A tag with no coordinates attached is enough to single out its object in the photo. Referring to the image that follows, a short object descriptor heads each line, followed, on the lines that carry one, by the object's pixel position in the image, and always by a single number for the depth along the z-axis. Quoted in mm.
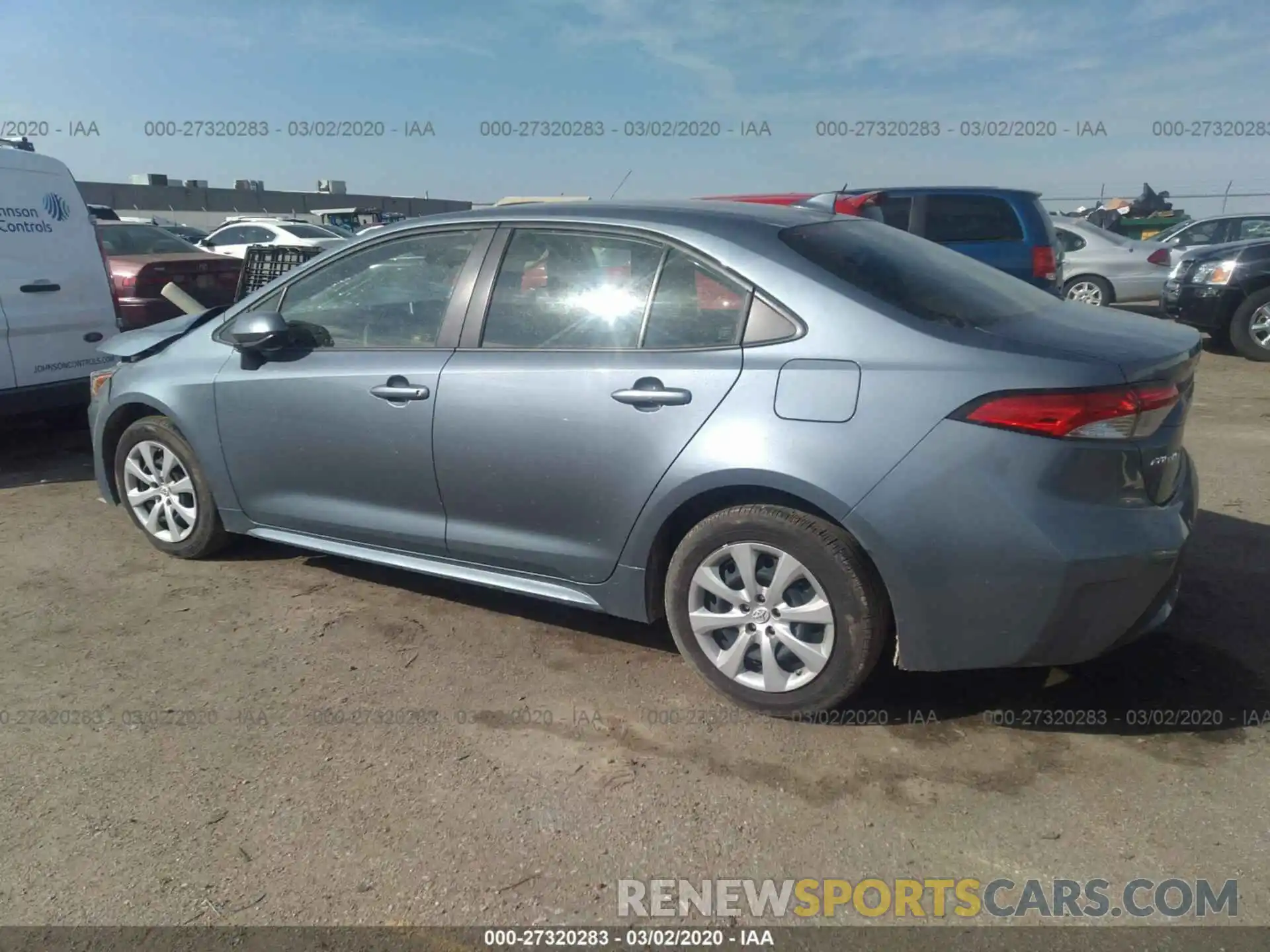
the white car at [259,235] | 18438
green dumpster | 21609
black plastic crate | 6836
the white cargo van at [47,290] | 6031
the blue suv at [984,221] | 8820
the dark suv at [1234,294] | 10211
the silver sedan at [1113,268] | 13359
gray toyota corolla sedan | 2734
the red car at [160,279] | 7996
